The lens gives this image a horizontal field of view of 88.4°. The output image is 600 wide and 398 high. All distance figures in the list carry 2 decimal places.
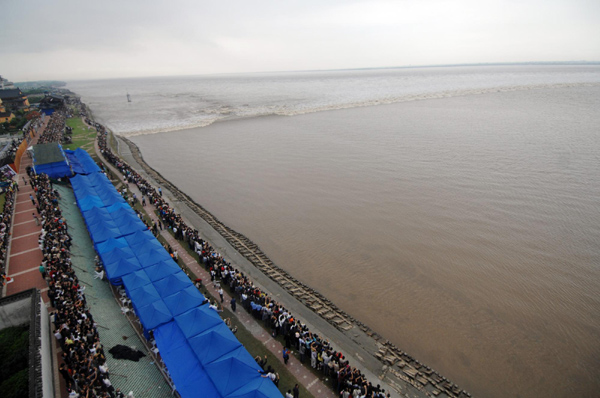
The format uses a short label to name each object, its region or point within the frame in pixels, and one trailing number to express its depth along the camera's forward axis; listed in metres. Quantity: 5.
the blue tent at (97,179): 25.05
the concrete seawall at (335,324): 11.67
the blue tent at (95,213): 19.17
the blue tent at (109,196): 21.98
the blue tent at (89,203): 20.94
